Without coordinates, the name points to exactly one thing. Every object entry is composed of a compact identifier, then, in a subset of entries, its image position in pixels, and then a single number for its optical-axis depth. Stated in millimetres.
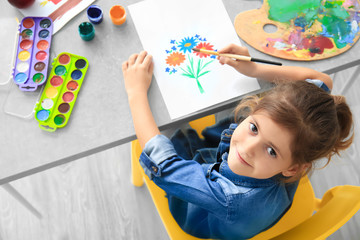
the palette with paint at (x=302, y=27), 974
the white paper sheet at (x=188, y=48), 912
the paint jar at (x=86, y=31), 941
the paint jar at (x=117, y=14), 966
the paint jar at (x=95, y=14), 960
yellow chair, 756
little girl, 725
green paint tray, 868
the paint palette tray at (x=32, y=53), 899
